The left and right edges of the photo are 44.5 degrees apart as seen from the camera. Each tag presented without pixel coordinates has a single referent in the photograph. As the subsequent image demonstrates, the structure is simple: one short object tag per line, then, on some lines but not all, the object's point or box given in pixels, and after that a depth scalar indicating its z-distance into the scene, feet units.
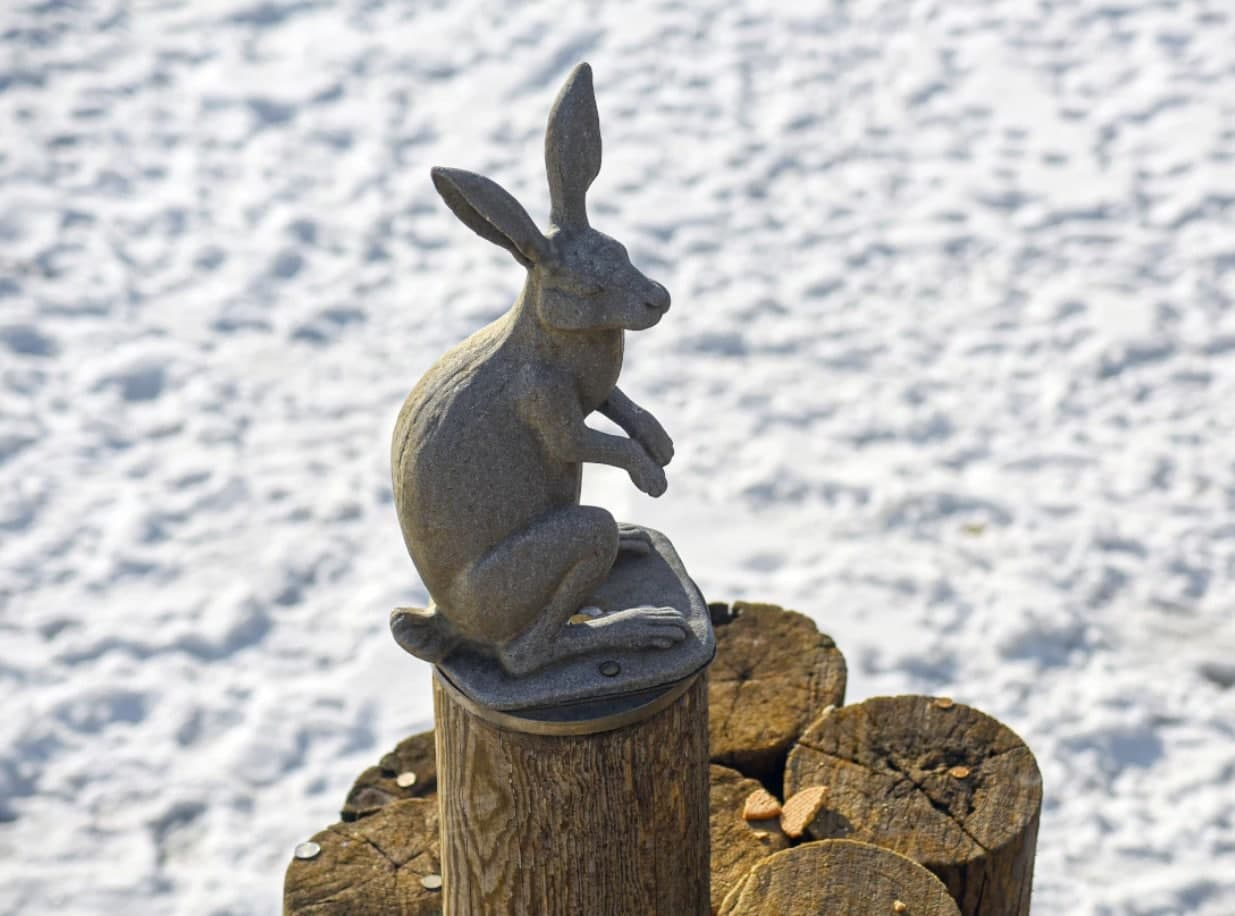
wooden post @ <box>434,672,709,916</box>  7.93
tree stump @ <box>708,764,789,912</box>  9.61
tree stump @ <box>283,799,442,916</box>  9.44
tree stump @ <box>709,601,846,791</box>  10.28
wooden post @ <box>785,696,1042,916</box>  9.27
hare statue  7.57
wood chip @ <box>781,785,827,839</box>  9.49
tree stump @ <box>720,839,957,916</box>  8.68
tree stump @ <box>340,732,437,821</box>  10.18
